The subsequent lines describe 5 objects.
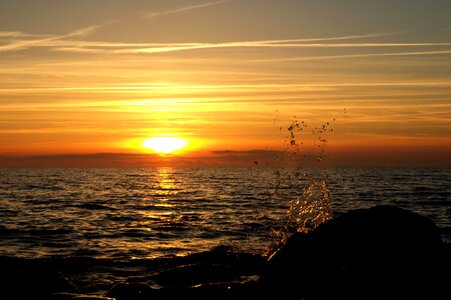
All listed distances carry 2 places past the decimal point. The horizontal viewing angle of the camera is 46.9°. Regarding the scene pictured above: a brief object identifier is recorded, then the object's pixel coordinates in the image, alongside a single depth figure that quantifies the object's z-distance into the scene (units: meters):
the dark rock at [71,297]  10.76
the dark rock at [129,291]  11.81
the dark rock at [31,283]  12.18
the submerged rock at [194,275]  14.31
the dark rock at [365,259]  9.50
